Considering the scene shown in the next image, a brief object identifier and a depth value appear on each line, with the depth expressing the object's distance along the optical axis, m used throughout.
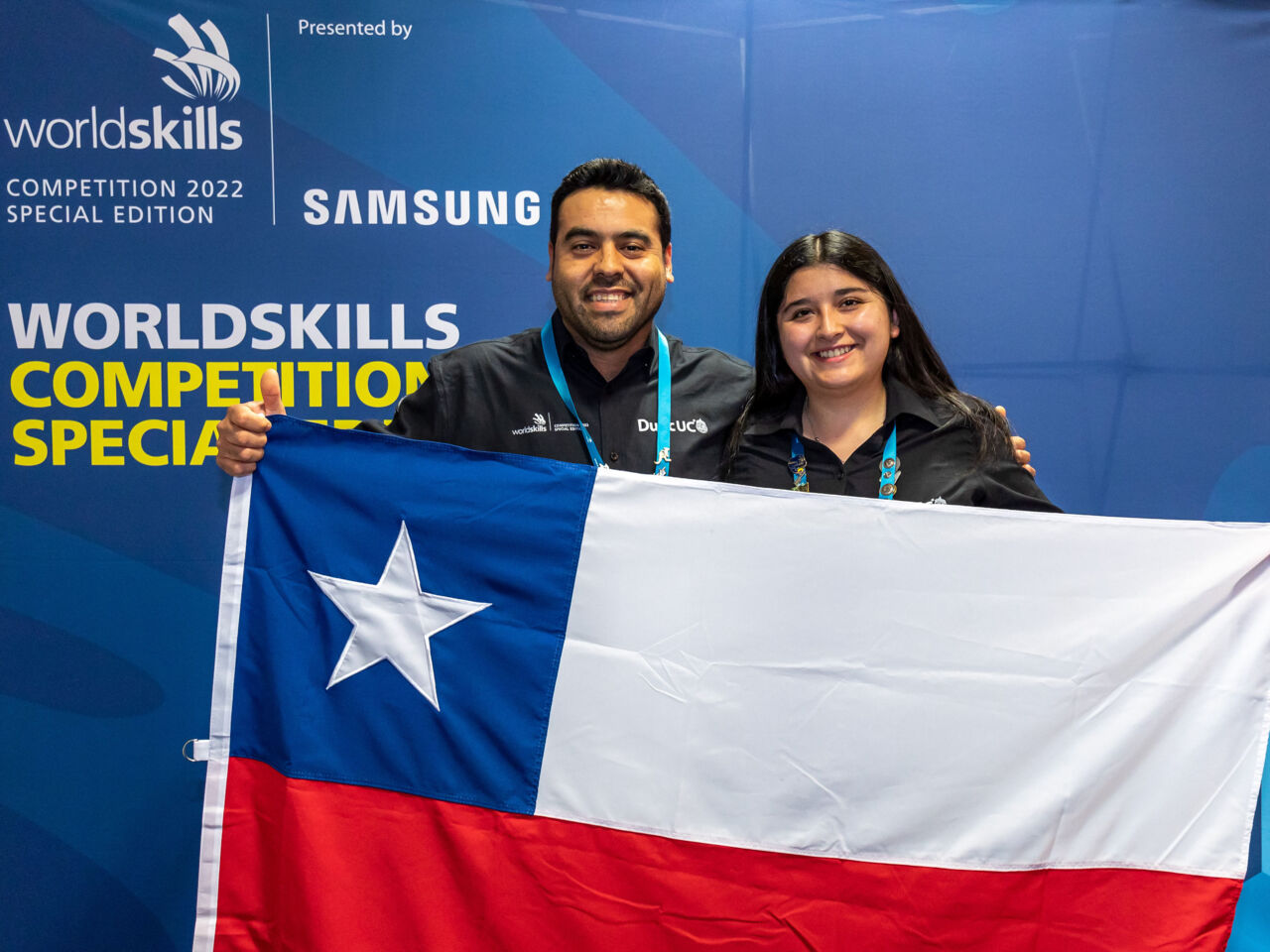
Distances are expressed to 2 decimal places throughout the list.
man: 2.12
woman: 1.87
